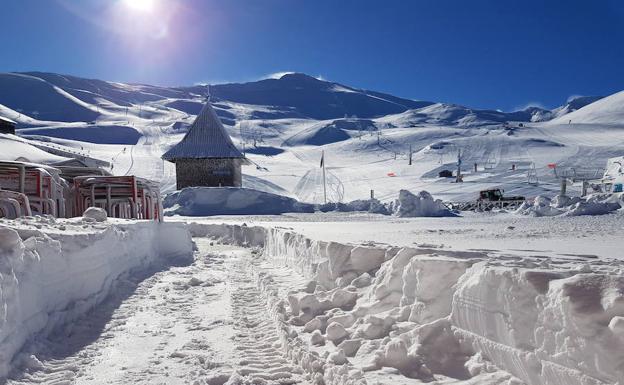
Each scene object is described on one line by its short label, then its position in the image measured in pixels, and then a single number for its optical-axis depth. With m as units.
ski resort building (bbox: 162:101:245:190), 35.03
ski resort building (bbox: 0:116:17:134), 30.32
